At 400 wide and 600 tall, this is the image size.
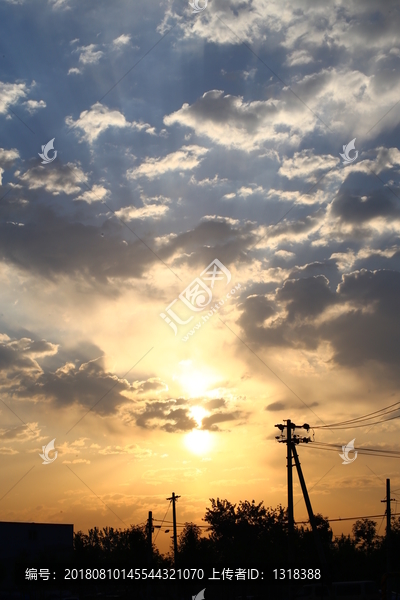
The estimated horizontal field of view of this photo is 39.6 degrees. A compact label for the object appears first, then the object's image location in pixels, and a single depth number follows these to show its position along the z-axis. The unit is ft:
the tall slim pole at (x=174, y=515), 176.45
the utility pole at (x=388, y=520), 147.32
